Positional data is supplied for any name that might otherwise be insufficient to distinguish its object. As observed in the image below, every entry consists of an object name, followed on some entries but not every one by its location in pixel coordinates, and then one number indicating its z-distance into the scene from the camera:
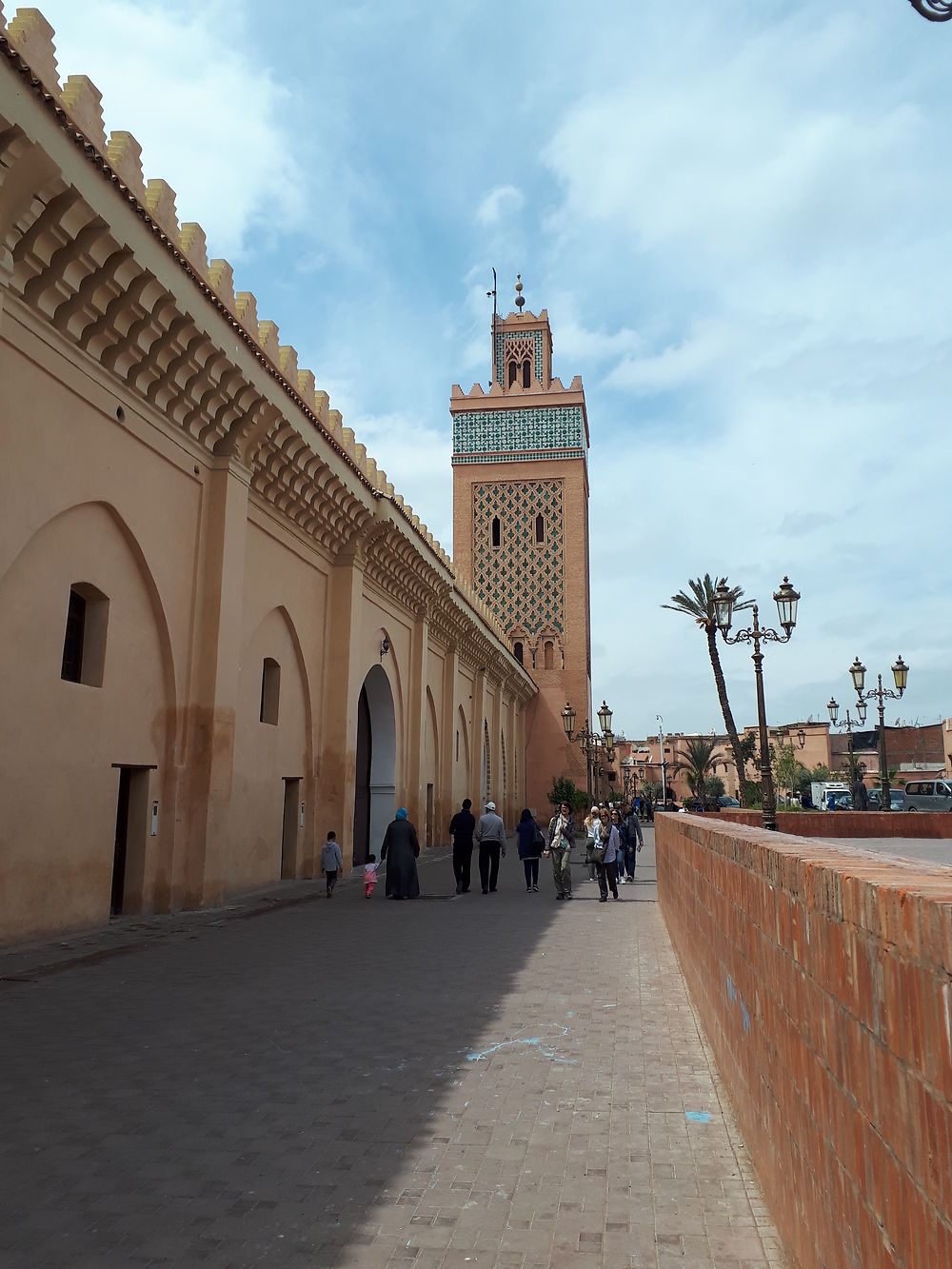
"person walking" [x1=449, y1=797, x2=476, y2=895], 13.96
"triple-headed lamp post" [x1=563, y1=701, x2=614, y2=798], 28.59
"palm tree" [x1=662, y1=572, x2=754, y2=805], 25.70
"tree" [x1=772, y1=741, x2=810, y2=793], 74.59
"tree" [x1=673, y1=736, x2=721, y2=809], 49.76
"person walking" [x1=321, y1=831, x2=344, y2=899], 12.38
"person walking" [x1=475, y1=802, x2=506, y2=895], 14.27
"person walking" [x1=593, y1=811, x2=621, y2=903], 13.13
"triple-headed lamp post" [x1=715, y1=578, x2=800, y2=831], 13.77
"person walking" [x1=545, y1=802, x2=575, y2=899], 13.27
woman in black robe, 12.89
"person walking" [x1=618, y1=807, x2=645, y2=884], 17.17
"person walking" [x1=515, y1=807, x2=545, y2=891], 14.66
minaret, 37.22
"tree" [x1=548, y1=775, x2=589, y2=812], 35.12
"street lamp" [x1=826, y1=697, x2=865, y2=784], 25.70
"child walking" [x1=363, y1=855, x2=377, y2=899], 12.61
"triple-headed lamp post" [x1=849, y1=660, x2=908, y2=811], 22.27
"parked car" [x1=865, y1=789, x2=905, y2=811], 50.77
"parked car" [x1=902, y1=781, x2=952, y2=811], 36.03
